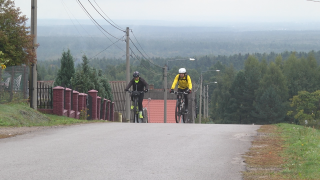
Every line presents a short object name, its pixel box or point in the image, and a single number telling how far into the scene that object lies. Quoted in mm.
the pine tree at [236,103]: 108188
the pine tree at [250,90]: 106875
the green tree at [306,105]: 90188
